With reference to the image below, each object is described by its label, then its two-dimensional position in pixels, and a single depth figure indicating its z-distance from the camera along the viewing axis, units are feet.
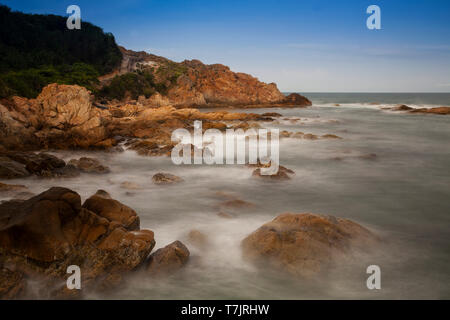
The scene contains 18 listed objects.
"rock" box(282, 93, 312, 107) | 227.20
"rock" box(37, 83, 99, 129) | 52.16
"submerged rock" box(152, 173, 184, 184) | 33.27
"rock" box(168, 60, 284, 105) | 227.61
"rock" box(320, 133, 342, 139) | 68.39
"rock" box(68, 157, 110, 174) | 36.37
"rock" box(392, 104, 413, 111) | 159.17
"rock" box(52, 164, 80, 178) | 33.17
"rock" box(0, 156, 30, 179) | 31.53
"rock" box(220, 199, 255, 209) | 25.95
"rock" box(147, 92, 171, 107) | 163.28
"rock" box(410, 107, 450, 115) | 129.62
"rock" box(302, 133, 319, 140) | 66.20
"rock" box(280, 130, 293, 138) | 68.54
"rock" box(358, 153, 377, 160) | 47.89
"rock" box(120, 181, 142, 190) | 31.35
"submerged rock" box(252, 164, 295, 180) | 34.43
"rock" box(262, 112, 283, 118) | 122.72
